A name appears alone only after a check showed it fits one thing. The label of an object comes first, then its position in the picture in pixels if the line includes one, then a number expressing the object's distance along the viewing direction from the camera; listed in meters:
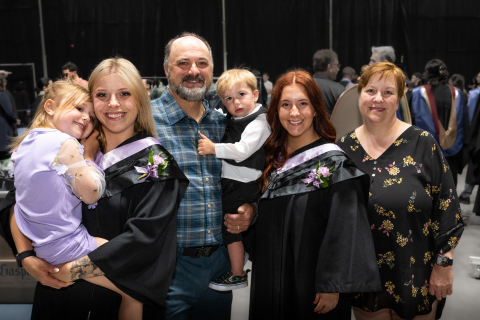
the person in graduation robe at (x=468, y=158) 4.95
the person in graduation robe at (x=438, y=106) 4.58
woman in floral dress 2.05
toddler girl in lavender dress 1.59
